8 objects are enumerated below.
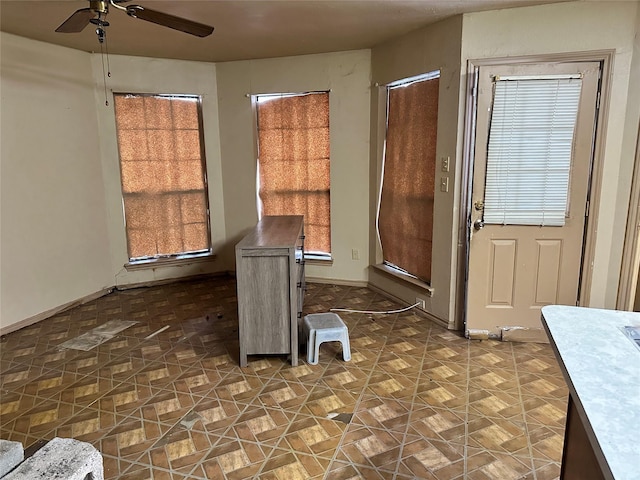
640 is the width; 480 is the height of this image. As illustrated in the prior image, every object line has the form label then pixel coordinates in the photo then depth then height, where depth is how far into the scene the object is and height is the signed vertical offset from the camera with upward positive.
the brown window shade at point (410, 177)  3.72 -0.05
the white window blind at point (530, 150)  3.05 +0.16
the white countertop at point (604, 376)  0.84 -0.52
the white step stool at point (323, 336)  3.01 -1.15
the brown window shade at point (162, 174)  4.68 -0.01
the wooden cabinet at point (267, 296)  2.85 -0.83
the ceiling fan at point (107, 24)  2.19 +0.84
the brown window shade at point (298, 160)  4.70 +0.14
